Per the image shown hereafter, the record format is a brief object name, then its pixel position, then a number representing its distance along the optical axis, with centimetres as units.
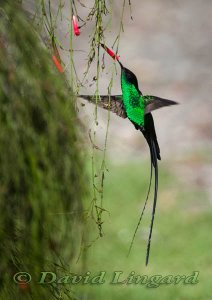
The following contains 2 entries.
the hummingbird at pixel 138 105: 429
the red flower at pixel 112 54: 424
